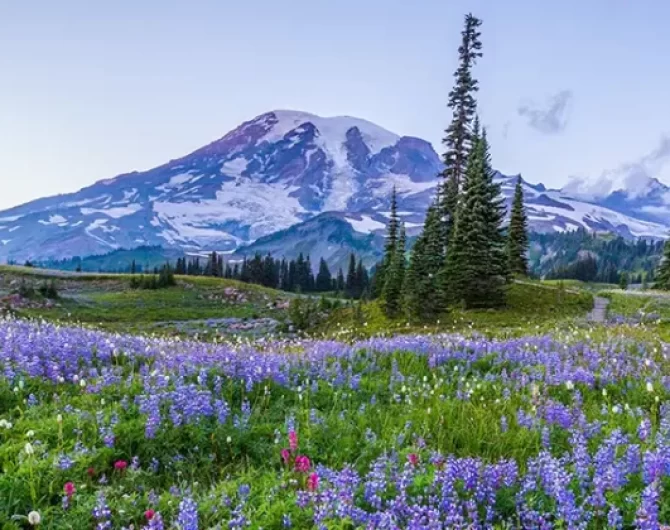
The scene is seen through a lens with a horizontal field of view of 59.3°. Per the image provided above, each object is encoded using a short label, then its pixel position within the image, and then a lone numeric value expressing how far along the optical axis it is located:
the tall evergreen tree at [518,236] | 53.31
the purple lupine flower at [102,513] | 4.10
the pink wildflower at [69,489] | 4.21
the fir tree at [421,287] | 31.28
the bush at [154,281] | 68.56
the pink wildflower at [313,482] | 4.25
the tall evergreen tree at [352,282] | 113.84
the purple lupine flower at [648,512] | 3.46
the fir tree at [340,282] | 140.04
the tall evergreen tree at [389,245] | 53.16
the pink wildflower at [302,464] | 4.67
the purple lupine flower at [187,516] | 3.73
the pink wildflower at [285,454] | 4.92
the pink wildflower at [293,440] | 5.04
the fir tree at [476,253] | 33.38
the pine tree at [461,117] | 47.38
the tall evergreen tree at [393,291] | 34.56
